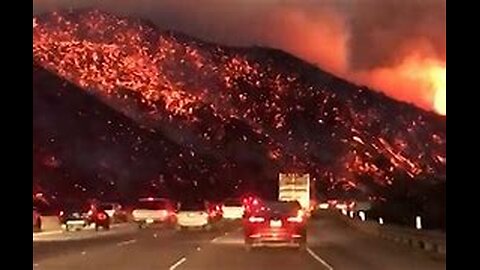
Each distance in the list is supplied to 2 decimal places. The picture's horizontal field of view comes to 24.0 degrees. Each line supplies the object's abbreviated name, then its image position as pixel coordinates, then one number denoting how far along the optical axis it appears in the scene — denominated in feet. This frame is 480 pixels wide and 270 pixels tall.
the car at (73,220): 219.20
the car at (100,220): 224.94
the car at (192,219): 221.05
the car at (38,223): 189.00
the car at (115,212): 251.80
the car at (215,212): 249.96
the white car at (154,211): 228.22
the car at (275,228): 131.34
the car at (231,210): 294.46
